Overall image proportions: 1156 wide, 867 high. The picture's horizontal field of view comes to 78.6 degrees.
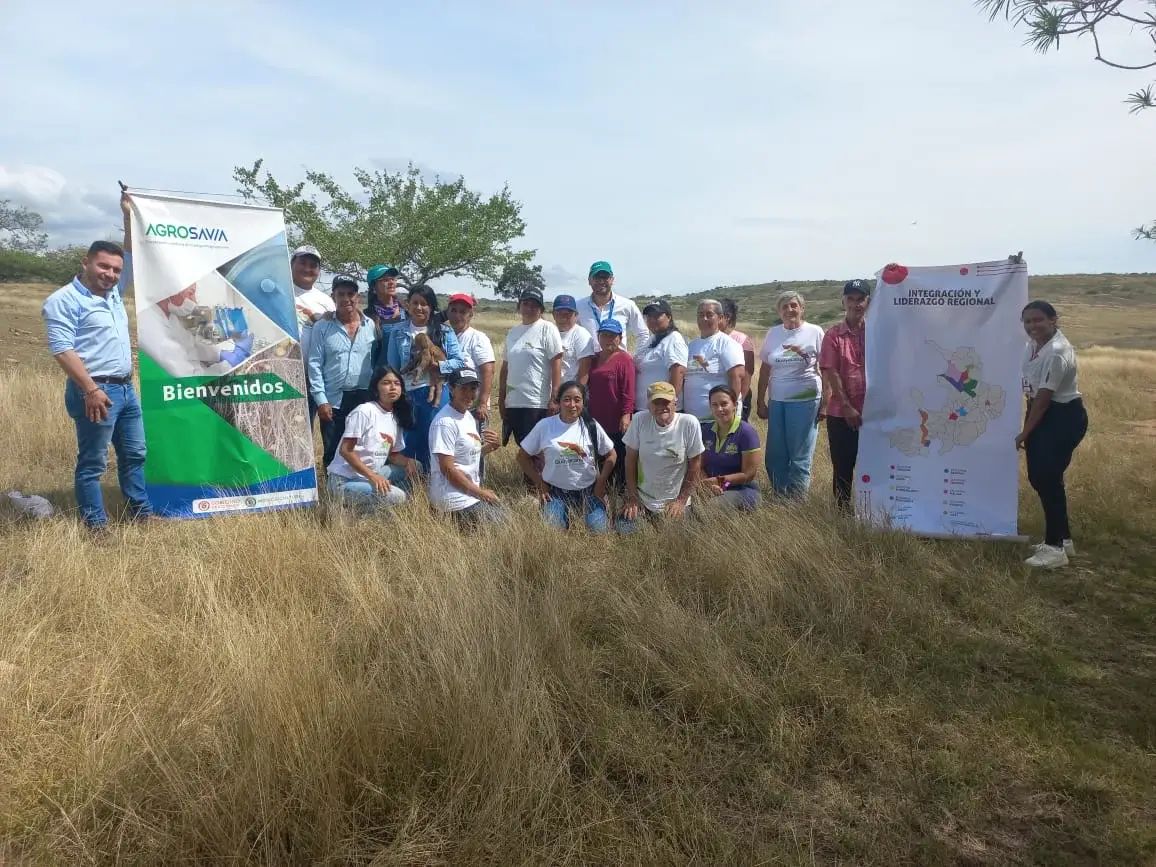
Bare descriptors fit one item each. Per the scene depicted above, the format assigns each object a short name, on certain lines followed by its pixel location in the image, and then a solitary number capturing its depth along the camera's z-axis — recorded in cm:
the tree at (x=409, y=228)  1986
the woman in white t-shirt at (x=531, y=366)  632
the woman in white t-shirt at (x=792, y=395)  612
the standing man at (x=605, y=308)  668
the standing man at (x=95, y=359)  474
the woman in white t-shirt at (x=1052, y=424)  514
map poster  554
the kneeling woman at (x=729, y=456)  570
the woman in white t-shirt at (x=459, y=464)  543
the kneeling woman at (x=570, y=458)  565
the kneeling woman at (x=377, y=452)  557
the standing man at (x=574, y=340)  650
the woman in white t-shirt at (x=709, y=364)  619
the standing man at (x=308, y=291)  624
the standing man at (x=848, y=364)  591
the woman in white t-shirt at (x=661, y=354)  625
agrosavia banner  520
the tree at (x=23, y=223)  6292
